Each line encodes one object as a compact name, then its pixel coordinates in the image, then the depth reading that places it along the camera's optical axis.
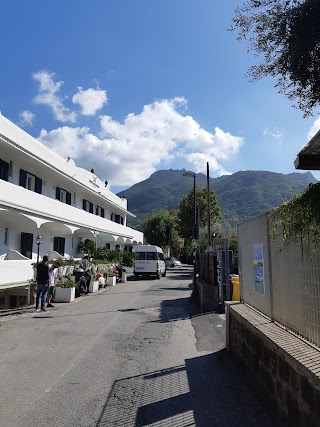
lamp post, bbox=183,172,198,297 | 15.44
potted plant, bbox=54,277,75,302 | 15.55
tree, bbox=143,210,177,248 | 61.25
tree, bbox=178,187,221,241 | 53.53
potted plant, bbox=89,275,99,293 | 19.86
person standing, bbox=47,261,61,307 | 14.14
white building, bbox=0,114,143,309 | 15.44
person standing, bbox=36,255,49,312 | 12.70
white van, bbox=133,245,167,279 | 30.03
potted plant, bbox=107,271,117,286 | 24.05
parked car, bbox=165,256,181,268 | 54.69
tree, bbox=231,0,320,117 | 4.87
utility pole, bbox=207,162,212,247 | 24.26
